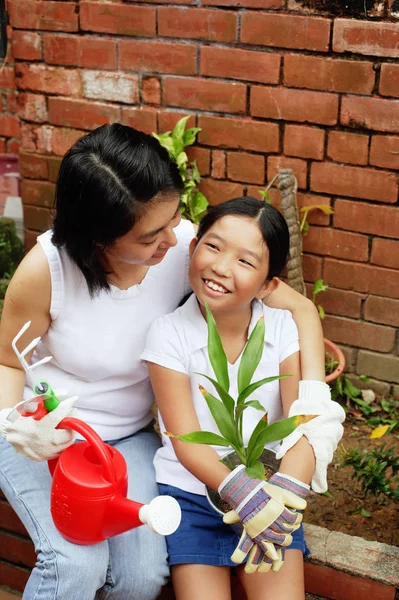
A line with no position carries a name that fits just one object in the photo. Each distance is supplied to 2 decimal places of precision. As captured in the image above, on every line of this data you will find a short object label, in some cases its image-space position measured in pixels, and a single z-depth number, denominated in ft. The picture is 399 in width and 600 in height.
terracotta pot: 8.52
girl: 5.81
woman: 5.74
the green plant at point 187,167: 8.90
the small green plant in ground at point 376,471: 7.01
